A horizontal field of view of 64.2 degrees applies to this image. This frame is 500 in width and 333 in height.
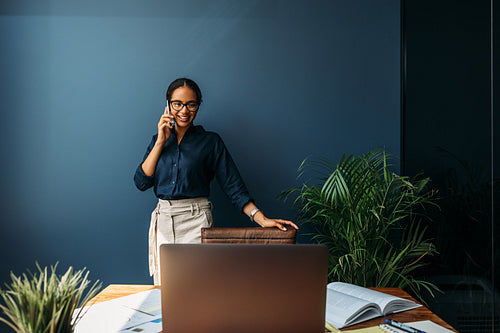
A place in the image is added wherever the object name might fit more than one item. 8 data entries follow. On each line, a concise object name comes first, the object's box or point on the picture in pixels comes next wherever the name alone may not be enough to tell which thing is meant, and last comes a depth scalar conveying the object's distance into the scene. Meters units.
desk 1.31
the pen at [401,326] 1.18
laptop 0.99
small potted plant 0.89
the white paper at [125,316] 1.24
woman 2.59
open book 1.30
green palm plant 2.58
